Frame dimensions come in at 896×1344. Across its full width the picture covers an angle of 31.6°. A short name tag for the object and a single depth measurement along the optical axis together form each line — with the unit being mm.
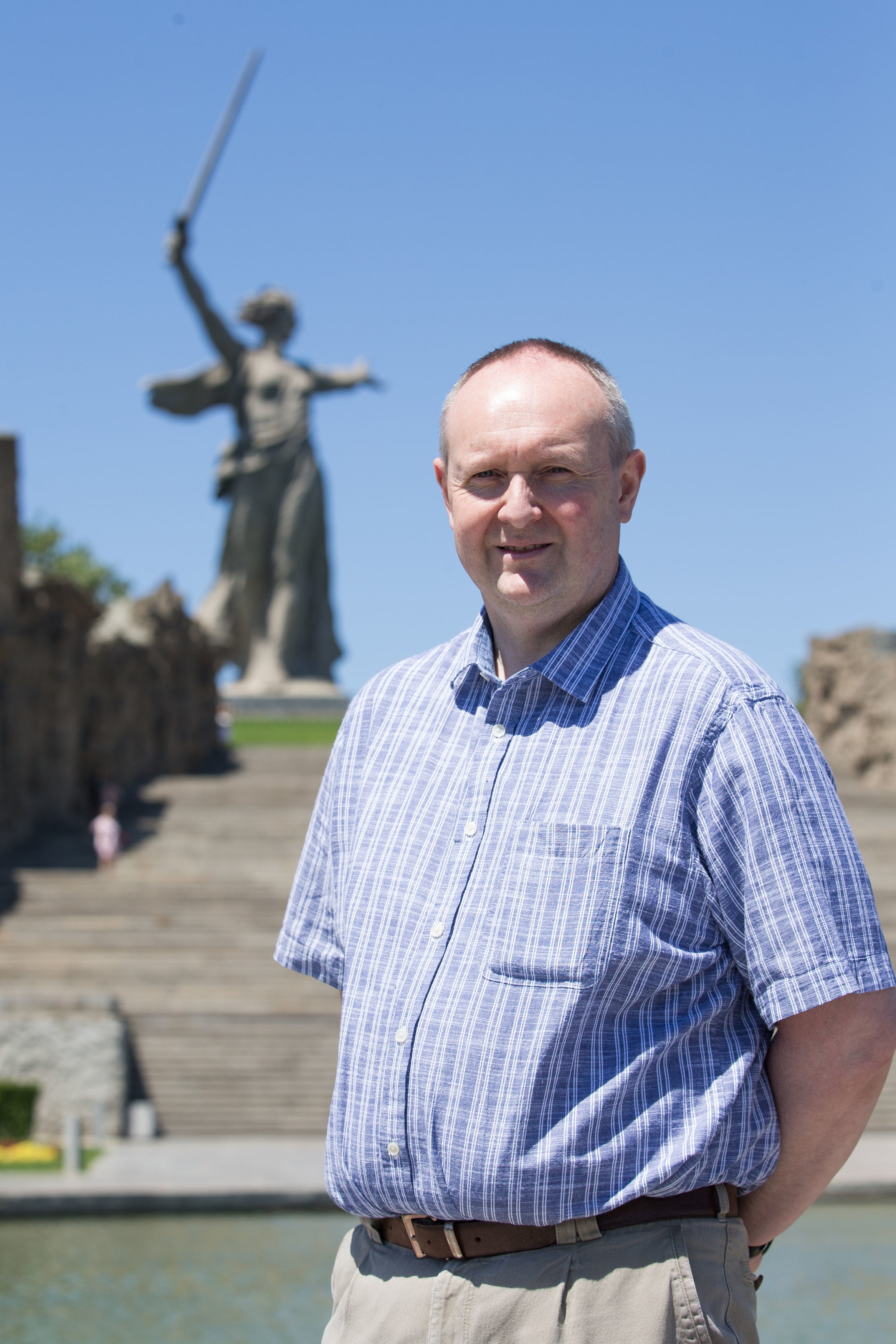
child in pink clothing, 17031
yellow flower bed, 10109
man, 2027
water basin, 6496
